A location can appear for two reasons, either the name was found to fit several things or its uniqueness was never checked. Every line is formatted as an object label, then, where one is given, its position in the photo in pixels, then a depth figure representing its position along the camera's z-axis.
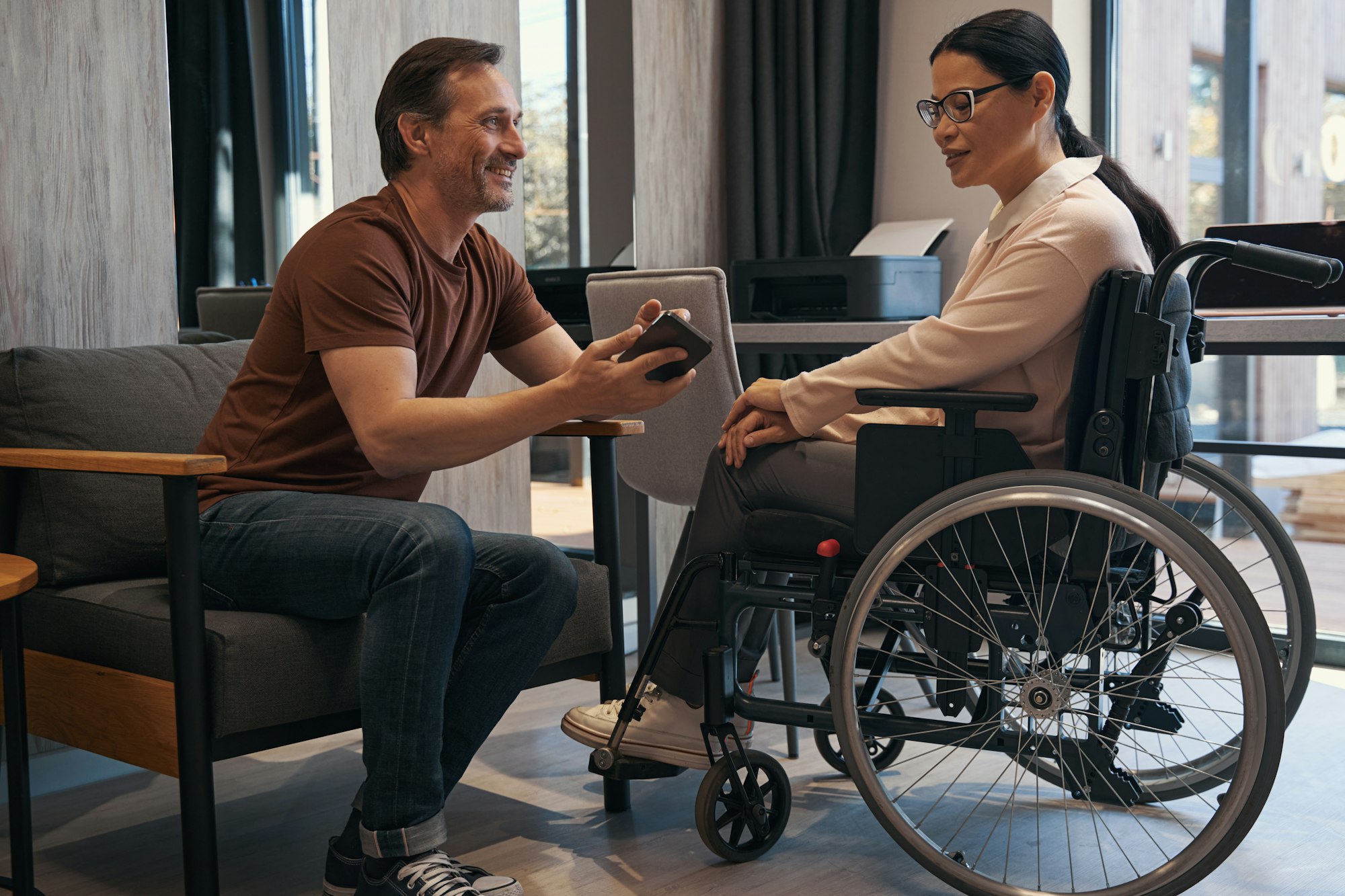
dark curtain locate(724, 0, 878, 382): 3.55
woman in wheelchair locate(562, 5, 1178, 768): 1.62
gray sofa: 1.54
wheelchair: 1.50
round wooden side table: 1.60
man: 1.59
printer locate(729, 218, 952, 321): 3.08
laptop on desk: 2.45
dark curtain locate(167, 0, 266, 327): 2.39
